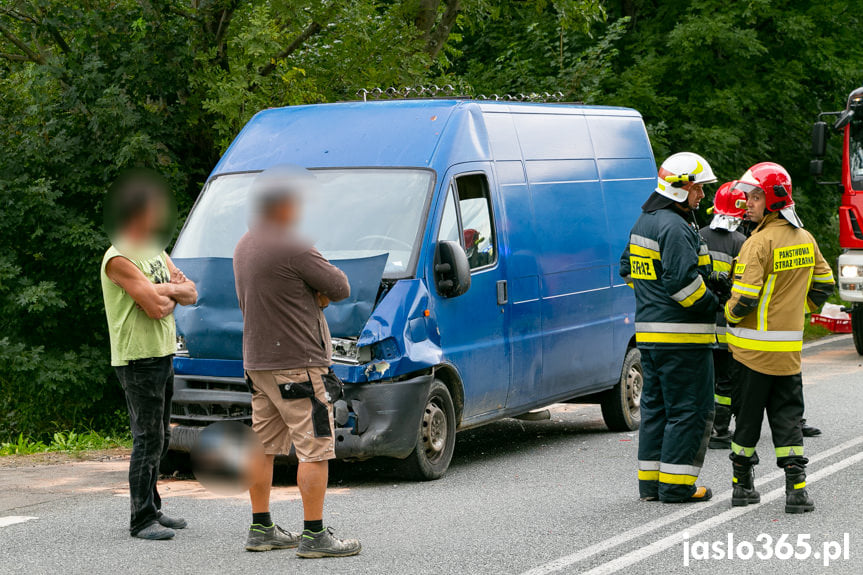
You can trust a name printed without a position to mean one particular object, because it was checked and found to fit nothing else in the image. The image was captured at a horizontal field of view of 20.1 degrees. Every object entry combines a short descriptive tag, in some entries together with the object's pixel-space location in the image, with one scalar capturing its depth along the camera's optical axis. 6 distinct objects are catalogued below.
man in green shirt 12.67
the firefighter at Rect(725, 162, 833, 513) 13.78
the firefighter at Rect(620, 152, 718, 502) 14.15
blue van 15.22
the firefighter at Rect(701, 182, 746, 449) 17.71
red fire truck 30.52
